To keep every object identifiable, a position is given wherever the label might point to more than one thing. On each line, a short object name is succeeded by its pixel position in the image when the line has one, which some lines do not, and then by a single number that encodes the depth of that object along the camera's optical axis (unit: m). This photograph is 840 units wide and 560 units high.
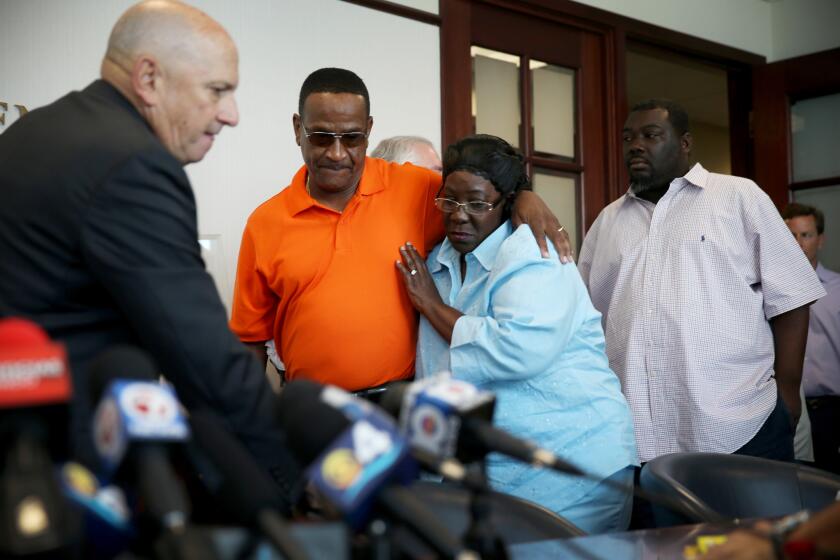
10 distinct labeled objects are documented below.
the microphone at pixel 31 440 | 0.71
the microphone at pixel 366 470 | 0.83
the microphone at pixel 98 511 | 0.80
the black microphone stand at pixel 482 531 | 0.95
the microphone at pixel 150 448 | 0.75
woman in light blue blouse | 2.10
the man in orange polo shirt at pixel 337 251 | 2.27
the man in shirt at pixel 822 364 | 4.23
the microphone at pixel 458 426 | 0.95
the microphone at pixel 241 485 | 0.81
